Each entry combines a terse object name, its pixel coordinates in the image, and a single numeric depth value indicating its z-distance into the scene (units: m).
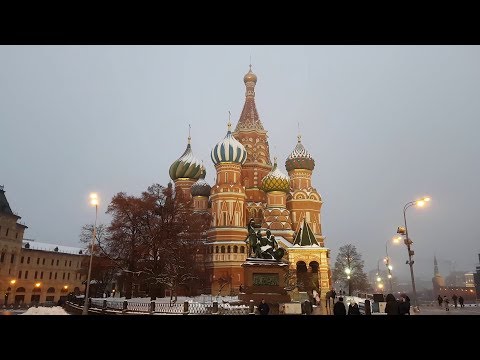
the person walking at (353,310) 12.49
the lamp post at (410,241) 20.59
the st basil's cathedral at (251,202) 44.34
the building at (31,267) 50.69
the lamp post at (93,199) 20.72
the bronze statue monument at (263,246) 25.83
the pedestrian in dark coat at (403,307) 12.59
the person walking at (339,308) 11.45
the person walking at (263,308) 14.98
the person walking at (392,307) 12.45
